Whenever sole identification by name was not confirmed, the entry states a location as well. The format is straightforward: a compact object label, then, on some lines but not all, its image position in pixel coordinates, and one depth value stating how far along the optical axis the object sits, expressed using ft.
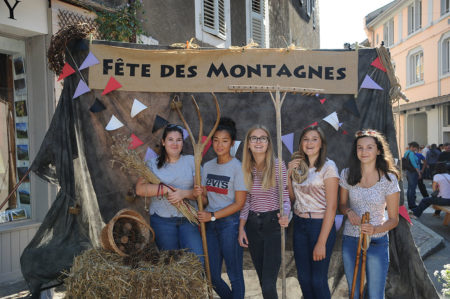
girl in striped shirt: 10.16
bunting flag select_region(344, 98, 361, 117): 12.62
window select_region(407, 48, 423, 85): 66.08
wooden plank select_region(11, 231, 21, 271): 15.24
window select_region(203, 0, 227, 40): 25.59
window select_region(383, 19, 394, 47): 76.28
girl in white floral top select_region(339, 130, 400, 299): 9.86
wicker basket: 9.61
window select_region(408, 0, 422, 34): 64.95
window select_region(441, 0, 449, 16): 56.54
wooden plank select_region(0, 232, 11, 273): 14.96
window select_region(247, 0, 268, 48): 30.89
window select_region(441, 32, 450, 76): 57.52
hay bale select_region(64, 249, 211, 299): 9.20
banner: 12.59
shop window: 16.08
